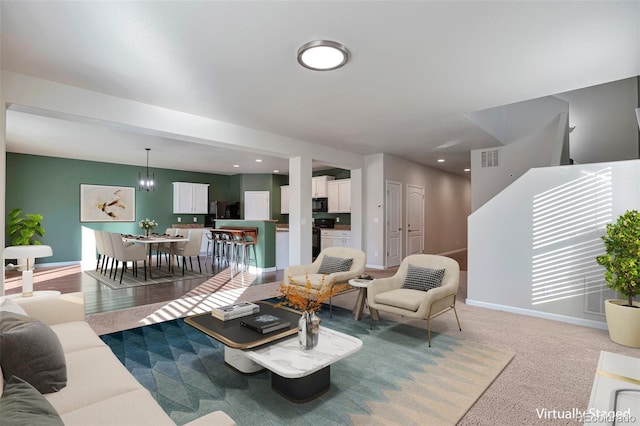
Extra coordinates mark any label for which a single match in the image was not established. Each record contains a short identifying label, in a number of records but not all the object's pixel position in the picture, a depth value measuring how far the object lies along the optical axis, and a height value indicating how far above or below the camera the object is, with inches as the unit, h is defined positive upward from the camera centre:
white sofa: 51.6 -33.1
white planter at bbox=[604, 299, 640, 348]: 120.4 -42.9
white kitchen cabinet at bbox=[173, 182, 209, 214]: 388.2 +23.3
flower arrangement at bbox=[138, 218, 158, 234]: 293.8 -8.2
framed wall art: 324.2 +14.2
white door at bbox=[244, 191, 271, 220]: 417.0 +12.8
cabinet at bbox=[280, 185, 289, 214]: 413.7 +21.5
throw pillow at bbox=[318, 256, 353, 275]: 168.2 -27.0
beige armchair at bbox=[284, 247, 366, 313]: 155.3 -29.5
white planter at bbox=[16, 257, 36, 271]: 120.4 -18.3
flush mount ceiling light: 103.5 +55.4
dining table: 252.0 -19.1
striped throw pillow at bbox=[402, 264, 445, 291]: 138.6 -28.6
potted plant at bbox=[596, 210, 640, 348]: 120.6 -23.6
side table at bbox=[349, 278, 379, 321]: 148.8 -40.4
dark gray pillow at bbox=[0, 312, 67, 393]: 57.7 -26.3
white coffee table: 78.1 -37.0
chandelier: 303.3 +33.3
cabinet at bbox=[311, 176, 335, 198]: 363.3 +34.0
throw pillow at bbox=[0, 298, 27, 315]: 76.8 -22.4
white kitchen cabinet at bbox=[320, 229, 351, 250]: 327.3 -24.4
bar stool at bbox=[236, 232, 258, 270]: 278.8 -27.7
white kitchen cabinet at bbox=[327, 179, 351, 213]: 345.6 +21.7
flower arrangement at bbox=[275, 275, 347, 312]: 84.9 -23.5
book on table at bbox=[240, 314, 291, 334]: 93.1 -32.9
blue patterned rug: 79.3 -49.6
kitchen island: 275.1 -25.7
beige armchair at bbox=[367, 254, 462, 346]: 121.5 -33.4
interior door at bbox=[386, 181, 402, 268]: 297.7 -8.0
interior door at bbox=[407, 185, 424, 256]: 329.7 -4.7
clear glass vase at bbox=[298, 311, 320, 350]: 87.1 -31.7
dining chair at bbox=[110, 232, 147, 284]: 235.7 -26.2
